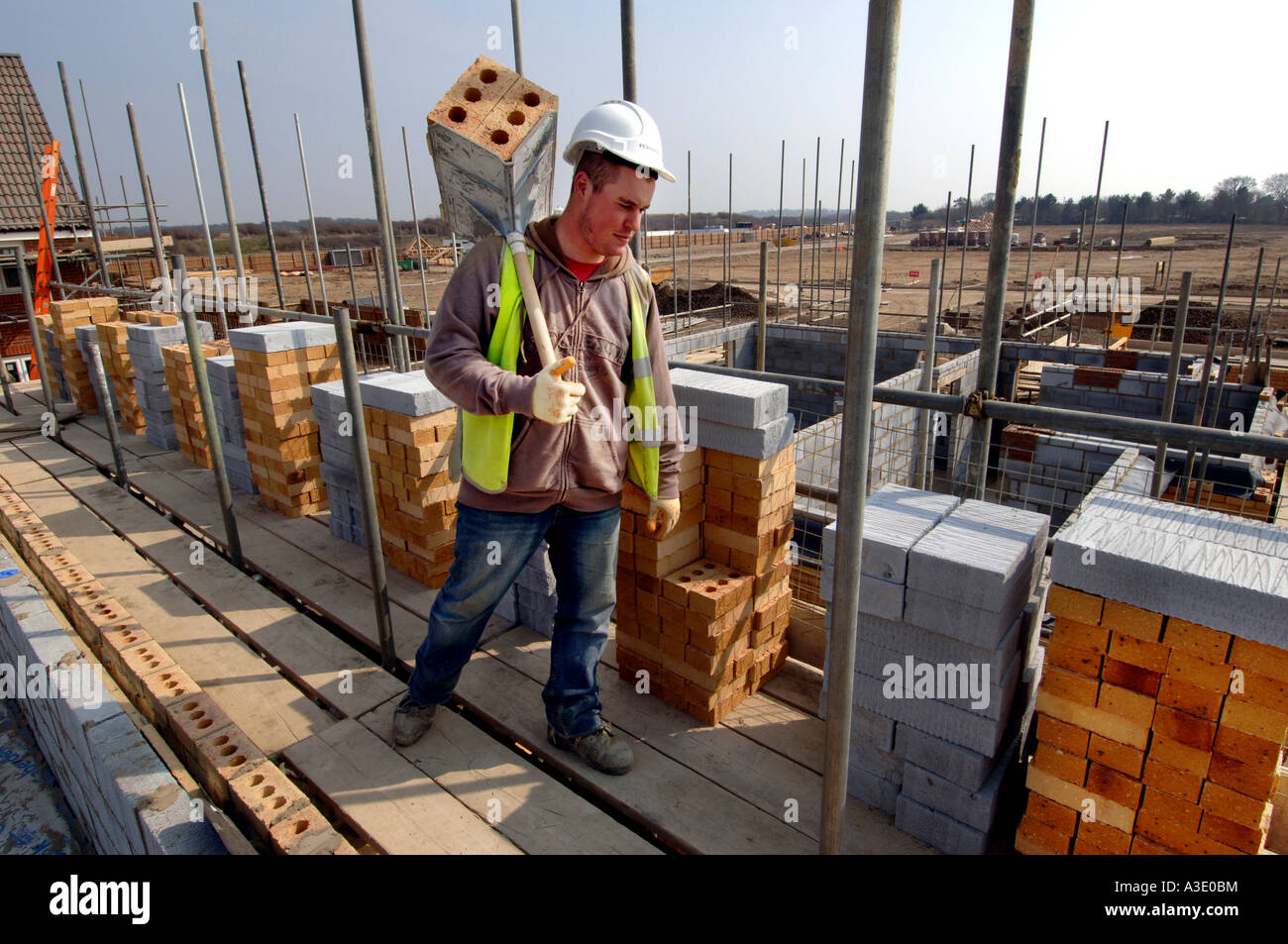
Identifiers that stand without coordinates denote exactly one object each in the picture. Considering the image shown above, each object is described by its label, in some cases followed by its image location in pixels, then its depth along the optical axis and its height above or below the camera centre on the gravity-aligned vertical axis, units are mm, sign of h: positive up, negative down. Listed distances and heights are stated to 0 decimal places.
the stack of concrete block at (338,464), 4531 -1268
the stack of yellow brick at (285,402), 5070 -988
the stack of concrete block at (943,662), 2258 -1306
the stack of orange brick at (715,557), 2898 -1248
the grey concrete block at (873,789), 2588 -1878
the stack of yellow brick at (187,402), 6191 -1184
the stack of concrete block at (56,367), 9078 -1275
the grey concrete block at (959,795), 2336 -1736
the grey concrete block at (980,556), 2195 -936
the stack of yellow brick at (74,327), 8391 -756
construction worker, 2219 -546
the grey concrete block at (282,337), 4961 -525
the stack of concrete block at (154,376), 6688 -1047
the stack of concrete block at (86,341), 7617 -807
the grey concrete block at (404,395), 3887 -728
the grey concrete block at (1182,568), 1800 -836
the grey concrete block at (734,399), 2842 -579
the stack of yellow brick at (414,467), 3943 -1136
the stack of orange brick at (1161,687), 1856 -1174
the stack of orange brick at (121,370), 7391 -1079
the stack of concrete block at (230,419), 5617 -1206
